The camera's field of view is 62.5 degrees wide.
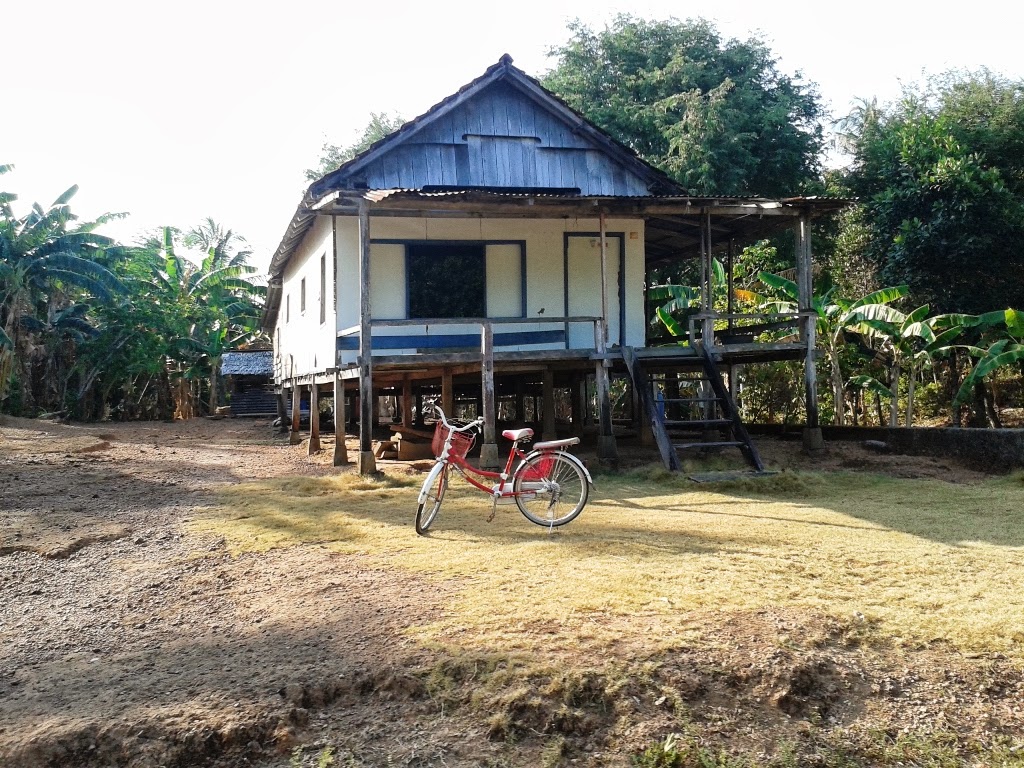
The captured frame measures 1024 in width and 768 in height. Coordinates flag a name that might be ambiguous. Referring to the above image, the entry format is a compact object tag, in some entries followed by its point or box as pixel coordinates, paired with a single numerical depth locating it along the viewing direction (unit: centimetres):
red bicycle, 705
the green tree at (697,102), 2030
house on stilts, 1124
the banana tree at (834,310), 1606
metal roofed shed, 3281
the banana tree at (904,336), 1555
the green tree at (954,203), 1719
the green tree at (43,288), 2470
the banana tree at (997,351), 1453
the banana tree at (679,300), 1773
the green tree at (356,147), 3111
